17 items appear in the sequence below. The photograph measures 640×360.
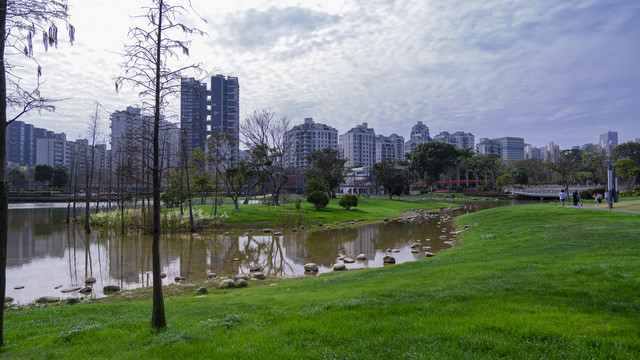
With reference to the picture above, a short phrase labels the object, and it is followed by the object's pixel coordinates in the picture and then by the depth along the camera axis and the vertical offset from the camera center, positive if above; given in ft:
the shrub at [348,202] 126.31 -6.22
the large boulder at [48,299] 33.17 -11.13
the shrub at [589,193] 128.77 -3.87
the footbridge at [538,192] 208.85 -5.46
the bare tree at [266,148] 123.65 +14.61
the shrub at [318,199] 115.55 -4.55
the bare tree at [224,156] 114.01 +10.48
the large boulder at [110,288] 37.21 -11.32
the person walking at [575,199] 101.89 -4.78
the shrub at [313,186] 126.48 -0.04
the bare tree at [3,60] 17.13 +6.67
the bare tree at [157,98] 18.28 +5.10
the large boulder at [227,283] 36.22 -10.66
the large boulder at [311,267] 45.50 -11.18
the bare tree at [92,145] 85.38 +11.49
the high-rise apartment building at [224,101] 380.37 +100.04
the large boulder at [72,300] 32.09 -10.91
